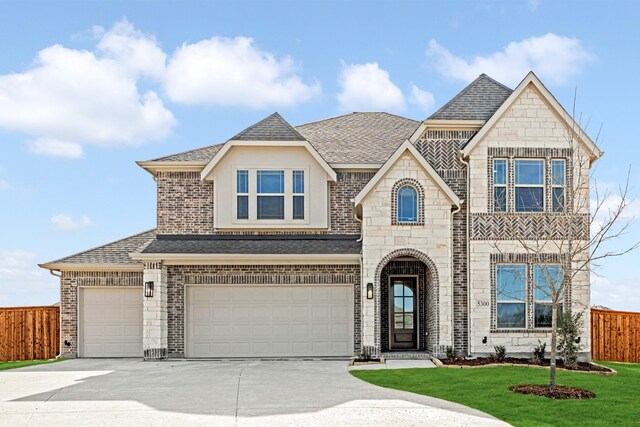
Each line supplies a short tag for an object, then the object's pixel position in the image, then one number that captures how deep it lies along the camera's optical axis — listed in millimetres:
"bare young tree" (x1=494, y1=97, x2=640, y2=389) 20016
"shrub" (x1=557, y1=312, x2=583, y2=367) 18344
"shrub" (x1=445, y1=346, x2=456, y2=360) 19400
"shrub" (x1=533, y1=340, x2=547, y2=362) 19312
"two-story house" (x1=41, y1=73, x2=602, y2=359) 19797
